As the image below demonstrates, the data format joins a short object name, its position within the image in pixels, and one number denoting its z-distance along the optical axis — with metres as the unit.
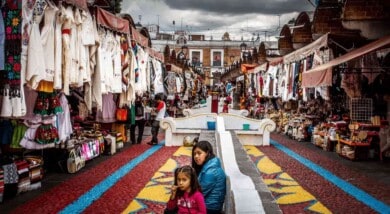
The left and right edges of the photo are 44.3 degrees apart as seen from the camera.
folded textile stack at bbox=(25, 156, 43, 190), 7.96
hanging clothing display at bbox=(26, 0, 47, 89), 5.75
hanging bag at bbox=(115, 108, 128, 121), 12.77
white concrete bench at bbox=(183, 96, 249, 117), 17.86
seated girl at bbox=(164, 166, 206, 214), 4.36
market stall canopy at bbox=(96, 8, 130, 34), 8.20
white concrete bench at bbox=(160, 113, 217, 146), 14.46
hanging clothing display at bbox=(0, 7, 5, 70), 5.25
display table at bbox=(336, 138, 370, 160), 11.62
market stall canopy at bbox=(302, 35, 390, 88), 8.27
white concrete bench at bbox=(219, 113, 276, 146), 14.70
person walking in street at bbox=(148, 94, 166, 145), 14.65
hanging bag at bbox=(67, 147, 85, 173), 9.53
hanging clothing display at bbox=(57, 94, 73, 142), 8.42
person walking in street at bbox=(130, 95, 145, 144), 14.48
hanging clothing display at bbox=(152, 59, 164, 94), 14.75
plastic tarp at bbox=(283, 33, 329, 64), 11.45
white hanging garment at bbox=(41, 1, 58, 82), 6.25
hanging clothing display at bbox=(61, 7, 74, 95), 6.71
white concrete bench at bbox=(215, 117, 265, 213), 4.38
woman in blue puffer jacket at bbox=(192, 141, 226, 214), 4.84
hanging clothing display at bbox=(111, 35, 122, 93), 9.26
